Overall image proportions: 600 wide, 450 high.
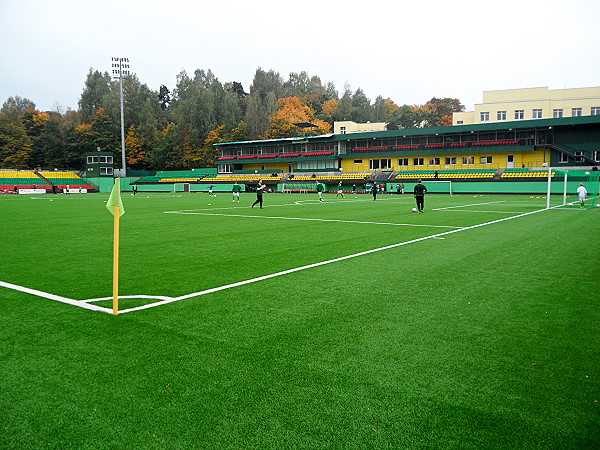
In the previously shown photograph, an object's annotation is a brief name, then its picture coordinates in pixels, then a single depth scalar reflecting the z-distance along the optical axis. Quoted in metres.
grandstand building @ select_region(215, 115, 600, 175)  59.88
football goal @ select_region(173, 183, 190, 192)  81.88
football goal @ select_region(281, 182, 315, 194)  66.38
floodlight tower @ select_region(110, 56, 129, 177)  75.50
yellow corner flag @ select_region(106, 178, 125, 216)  6.17
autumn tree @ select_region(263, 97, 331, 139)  99.12
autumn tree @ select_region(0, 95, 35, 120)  147.25
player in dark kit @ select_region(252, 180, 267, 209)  29.71
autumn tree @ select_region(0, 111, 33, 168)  94.31
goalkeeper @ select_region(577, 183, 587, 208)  28.65
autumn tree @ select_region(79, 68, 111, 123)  126.31
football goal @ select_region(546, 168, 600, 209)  41.66
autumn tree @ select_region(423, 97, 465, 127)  101.75
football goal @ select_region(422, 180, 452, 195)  58.47
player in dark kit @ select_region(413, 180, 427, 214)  24.27
